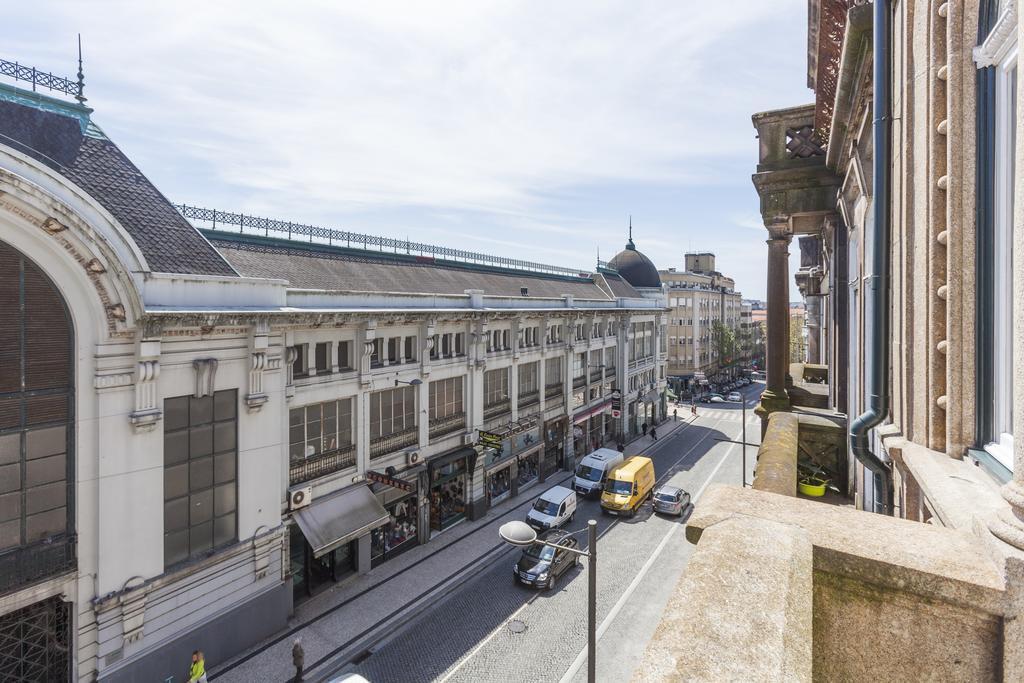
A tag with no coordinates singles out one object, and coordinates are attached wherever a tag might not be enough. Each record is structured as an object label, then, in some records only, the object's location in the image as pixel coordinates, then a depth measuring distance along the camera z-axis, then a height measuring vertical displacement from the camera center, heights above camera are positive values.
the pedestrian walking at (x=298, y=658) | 16.25 -9.72
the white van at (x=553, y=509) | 27.34 -8.95
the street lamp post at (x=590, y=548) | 12.33 -4.88
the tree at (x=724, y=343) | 82.25 -0.56
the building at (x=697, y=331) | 78.00 +1.26
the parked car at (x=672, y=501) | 29.80 -9.14
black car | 21.78 -9.43
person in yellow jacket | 15.29 -9.45
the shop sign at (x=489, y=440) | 28.91 -5.48
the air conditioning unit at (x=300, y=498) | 19.83 -5.92
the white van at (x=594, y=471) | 32.78 -8.33
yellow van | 29.62 -8.49
